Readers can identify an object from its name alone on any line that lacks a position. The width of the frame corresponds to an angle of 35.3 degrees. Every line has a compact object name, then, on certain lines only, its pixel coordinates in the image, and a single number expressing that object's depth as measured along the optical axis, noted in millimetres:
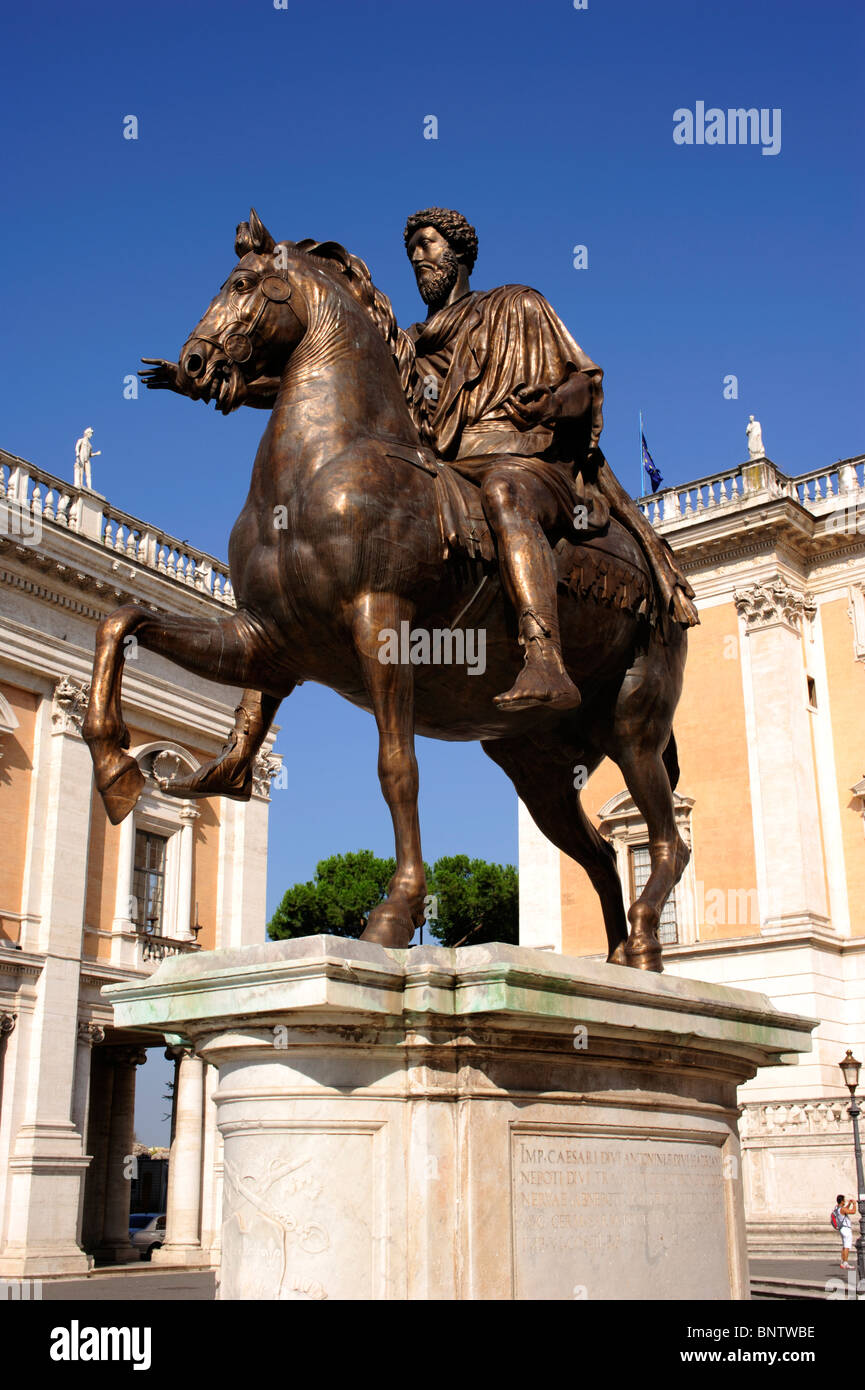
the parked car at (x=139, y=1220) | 43753
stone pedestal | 4359
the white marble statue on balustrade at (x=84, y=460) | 27203
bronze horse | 5012
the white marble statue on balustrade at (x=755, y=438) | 32500
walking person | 20938
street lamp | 21750
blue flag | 36094
